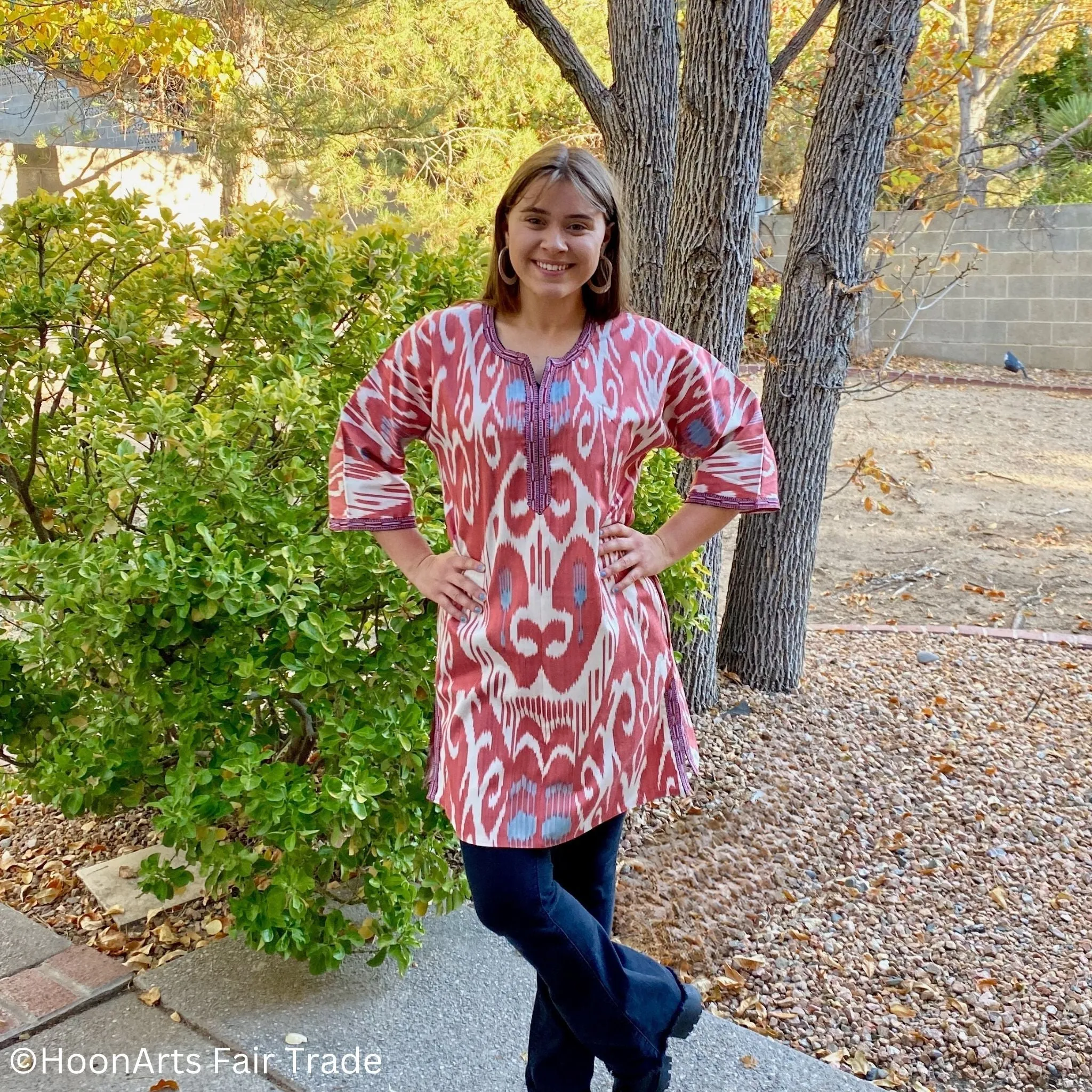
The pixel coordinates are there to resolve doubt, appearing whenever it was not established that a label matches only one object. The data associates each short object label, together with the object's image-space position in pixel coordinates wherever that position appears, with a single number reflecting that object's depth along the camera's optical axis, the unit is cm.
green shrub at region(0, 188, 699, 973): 266
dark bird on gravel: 1439
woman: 203
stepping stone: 325
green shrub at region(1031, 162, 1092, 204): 1540
